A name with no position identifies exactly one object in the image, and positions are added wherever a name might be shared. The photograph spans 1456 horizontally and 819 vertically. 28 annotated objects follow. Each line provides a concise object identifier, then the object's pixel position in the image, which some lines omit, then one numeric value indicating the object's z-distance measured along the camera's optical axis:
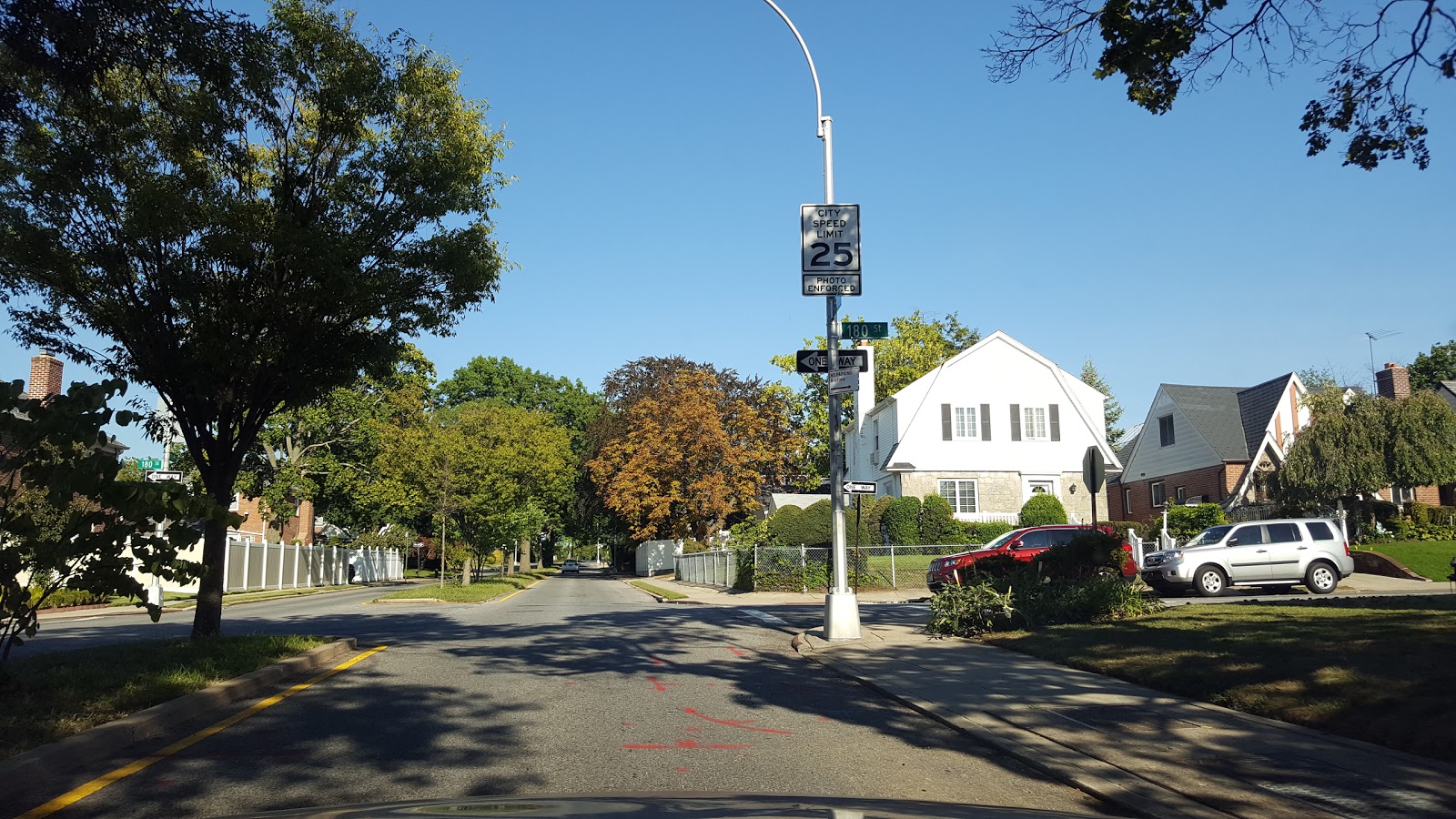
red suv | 22.66
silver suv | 21.03
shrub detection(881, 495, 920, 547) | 38.69
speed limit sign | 14.93
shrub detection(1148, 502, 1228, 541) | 33.59
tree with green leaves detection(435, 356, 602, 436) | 77.06
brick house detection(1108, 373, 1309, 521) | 38.25
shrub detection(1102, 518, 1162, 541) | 33.88
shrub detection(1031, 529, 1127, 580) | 15.27
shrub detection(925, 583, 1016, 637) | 14.63
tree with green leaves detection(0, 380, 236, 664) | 7.50
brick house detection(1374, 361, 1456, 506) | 37.97
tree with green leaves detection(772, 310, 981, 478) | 64.81
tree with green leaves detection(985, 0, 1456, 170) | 9.05
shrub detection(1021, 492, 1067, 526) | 39.12
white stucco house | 41.84
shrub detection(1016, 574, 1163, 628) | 14.66
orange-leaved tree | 49.69
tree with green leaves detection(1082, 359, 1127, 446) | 82.62
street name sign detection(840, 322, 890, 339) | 14.68
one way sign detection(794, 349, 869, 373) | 14.74
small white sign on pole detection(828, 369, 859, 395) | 14.52
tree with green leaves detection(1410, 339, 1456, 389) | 67.19
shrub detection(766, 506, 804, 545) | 39.50
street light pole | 14.40
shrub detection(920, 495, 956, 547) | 38.69
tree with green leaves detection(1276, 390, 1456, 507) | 31.30
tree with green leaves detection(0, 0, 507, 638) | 11.16
